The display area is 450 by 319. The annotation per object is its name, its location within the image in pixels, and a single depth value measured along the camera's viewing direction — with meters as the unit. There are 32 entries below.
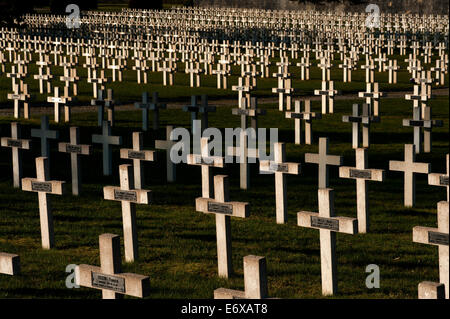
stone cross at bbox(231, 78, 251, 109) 24.20
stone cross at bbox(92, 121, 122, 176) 15.46
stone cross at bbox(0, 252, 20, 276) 7.94
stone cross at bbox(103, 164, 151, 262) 10.50
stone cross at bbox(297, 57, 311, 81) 37.19
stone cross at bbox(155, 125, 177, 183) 14.88
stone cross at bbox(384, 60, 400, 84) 38.00
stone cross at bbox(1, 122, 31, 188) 14.18
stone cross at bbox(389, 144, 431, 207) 12.50
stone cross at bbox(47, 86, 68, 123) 21.67
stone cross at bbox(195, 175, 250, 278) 9.73
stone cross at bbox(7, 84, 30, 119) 22.16
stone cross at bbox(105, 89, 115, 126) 21.59
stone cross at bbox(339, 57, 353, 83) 37.84
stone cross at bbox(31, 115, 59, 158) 15.21
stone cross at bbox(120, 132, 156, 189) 12.33
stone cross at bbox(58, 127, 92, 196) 14.01
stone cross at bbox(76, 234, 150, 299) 7.30
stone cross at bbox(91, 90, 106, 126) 21.70
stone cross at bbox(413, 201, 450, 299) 8.23
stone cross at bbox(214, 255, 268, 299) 6.69
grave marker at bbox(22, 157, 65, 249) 10.95
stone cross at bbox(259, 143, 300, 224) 11.86
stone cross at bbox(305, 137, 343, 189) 13.09
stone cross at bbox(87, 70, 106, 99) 26.70
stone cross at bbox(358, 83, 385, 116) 22.69
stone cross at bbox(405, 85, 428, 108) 21.39
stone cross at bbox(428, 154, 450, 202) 10.97
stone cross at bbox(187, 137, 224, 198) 11.30
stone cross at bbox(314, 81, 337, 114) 23.99
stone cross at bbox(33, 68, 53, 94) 27.33
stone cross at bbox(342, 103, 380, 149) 18.55
